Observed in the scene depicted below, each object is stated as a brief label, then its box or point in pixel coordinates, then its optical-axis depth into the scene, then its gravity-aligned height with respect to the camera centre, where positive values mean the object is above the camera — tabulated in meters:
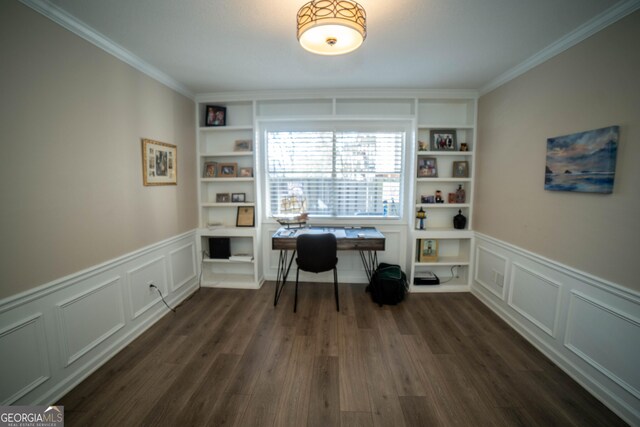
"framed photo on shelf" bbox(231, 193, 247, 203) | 3.49 -0.11
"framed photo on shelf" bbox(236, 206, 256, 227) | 3.43 -0.37
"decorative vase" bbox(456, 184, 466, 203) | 3.30 -0.05
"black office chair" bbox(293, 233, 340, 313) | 2.71 -0.67
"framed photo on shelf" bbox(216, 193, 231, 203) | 3.49 -0.13
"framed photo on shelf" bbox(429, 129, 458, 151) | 3.25 +0.66
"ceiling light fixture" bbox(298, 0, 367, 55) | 1.33 +0.90
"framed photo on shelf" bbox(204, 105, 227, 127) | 3.31 +0.96
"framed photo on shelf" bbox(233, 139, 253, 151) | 3.40 +0.60
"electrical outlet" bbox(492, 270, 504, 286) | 2.72 -0.95
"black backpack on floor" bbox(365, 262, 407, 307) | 2.95 -1.14
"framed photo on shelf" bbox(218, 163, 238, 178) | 3.39 +0.25
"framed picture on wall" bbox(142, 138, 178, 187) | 2.42 +0.26
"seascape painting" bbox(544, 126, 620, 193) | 1.66 +0.23
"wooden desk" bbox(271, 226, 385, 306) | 2.96 -0.61
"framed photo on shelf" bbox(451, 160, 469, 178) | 3.27 +0.28
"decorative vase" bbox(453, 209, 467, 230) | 3.26 -0.40
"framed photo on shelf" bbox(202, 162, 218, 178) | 3.38 +0.25
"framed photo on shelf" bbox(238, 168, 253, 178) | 3.37 +0.21
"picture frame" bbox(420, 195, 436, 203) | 3.35 -0.11
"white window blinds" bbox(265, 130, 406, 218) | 3.46 +0.26
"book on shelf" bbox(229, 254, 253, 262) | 3.37 -0.92
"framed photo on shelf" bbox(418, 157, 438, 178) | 3.27 +0.29
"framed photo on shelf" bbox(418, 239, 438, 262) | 3.29 -0.77
